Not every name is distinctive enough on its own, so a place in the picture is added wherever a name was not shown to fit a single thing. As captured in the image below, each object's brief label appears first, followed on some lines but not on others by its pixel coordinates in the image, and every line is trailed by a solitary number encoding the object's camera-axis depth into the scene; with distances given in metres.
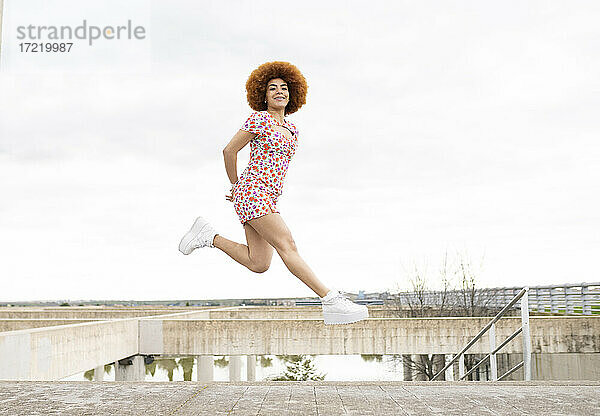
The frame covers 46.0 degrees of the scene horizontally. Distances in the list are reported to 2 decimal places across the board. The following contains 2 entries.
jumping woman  3.53
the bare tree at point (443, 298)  23.30
